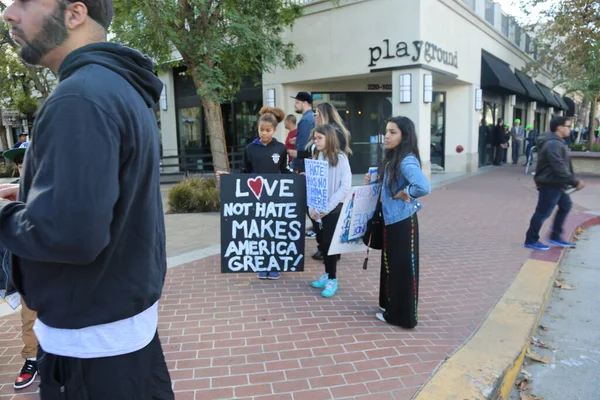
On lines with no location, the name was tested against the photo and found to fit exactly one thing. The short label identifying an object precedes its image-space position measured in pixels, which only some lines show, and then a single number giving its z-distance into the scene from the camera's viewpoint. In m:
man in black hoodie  1.13
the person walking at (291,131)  6.63
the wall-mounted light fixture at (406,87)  11.89
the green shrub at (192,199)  9.42
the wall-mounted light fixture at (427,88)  11.92
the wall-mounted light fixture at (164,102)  17.82
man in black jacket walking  6.14
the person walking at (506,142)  19.27
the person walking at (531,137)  18.94
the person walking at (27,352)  2.96
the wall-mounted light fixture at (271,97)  14.38
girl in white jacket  4.39
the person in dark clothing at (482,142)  18.23
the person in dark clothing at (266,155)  4.97
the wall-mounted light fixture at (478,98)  16.13
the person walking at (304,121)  6.05
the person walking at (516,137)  20.12
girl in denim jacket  3.66
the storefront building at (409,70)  11.99
